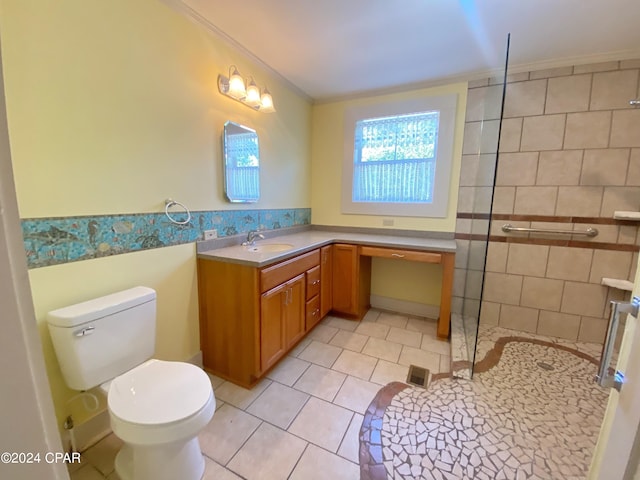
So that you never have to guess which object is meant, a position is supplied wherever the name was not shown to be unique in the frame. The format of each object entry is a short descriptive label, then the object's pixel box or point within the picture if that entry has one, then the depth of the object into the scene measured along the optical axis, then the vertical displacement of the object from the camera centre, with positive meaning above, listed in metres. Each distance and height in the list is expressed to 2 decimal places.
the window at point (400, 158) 2.62 +0.43
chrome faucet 2.26 -0.32
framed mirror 2.02 +0.28
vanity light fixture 1.95 +0.79
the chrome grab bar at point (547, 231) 2.25 -0.26
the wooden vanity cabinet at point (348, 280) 2.63 -0.80
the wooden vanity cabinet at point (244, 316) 1.71 -0.78
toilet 1.04 -0.82
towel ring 1.64 -0.07
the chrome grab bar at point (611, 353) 0.62 -0.36
